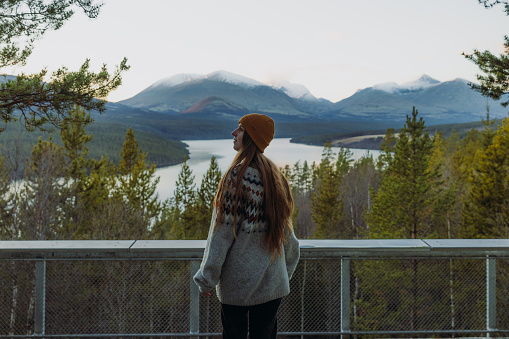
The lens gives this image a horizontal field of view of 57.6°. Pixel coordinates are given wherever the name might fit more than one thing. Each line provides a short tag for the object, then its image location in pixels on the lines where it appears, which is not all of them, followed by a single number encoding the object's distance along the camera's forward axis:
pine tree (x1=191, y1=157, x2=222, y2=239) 35.03
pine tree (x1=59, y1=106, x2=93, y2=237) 28.83
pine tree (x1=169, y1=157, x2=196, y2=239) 36.31
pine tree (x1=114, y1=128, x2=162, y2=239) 33.78
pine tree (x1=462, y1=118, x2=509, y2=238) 27.20
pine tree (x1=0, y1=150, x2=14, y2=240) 24.49
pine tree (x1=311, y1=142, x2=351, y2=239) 43.69
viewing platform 3.84
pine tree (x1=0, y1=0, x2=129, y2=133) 7.12
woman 2.32
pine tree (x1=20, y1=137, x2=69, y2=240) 25.59
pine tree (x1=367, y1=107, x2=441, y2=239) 27.03
